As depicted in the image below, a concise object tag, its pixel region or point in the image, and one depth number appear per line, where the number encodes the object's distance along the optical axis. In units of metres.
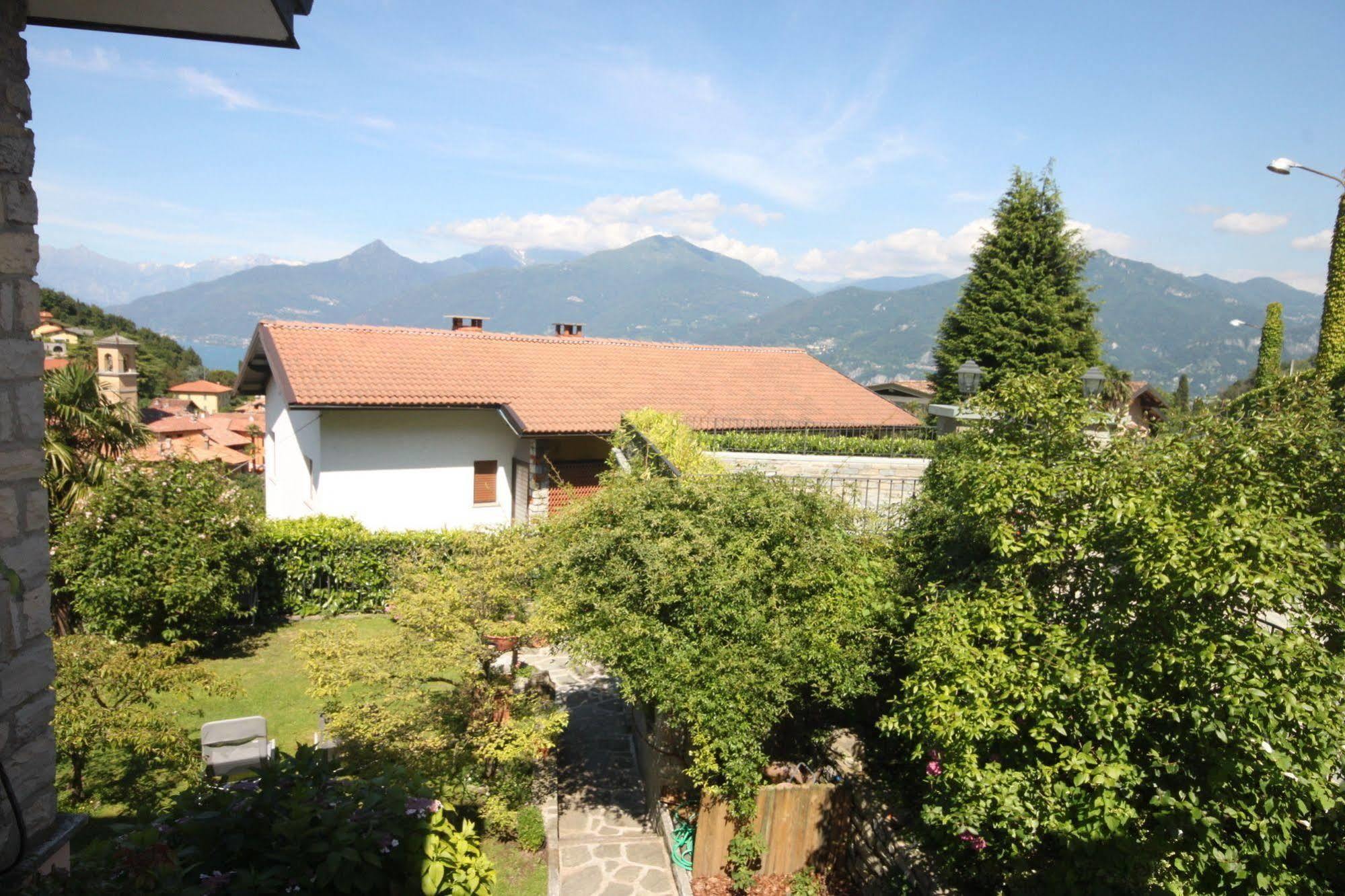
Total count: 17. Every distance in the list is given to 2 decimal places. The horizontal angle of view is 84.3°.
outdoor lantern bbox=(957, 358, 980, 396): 12.48
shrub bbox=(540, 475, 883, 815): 6.66
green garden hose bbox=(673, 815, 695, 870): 7.93
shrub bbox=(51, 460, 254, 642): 11.54
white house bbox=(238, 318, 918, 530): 17.56
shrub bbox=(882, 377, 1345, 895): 3.90
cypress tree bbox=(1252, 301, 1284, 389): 22.77
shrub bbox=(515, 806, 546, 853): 7.91
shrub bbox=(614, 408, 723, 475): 10.54
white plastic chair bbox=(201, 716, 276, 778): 8.18
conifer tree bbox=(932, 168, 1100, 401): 26.59
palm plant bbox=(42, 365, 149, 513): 11.78
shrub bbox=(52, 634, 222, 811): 6.66
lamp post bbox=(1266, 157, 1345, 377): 16.12
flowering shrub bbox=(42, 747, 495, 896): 2.75
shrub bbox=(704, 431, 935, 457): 16.08
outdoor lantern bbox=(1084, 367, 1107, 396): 13.68
